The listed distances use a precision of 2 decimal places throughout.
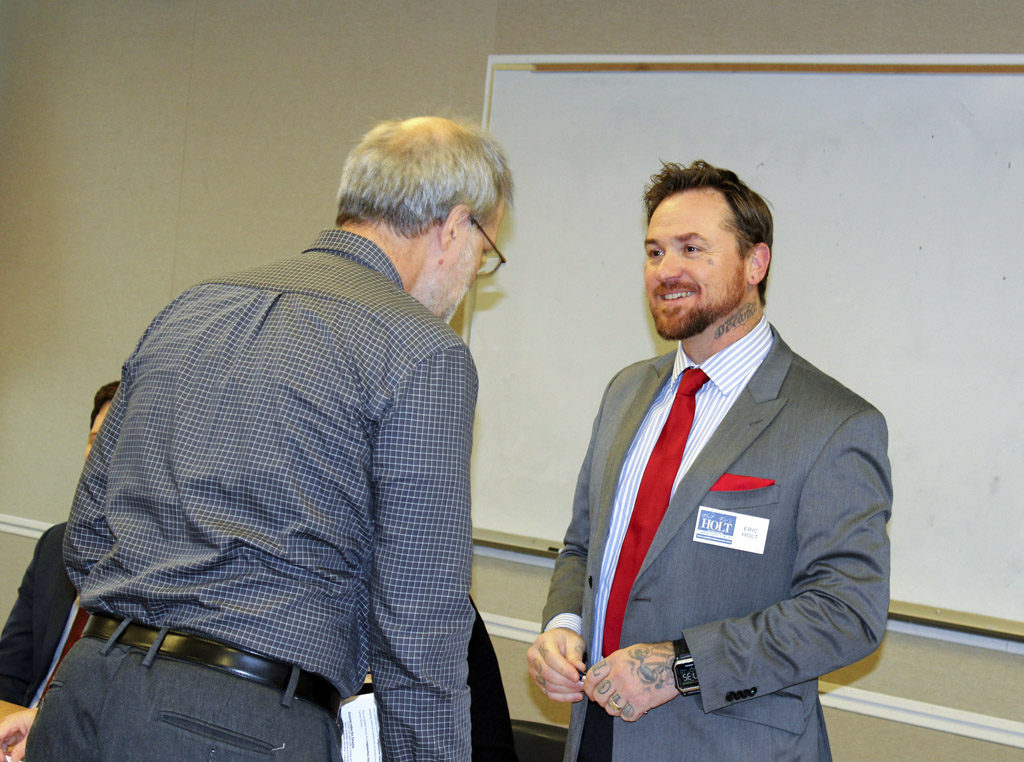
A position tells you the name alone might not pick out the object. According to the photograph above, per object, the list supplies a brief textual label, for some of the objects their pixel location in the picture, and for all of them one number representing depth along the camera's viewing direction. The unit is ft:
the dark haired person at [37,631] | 8.21
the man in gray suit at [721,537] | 5.60
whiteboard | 9.23
